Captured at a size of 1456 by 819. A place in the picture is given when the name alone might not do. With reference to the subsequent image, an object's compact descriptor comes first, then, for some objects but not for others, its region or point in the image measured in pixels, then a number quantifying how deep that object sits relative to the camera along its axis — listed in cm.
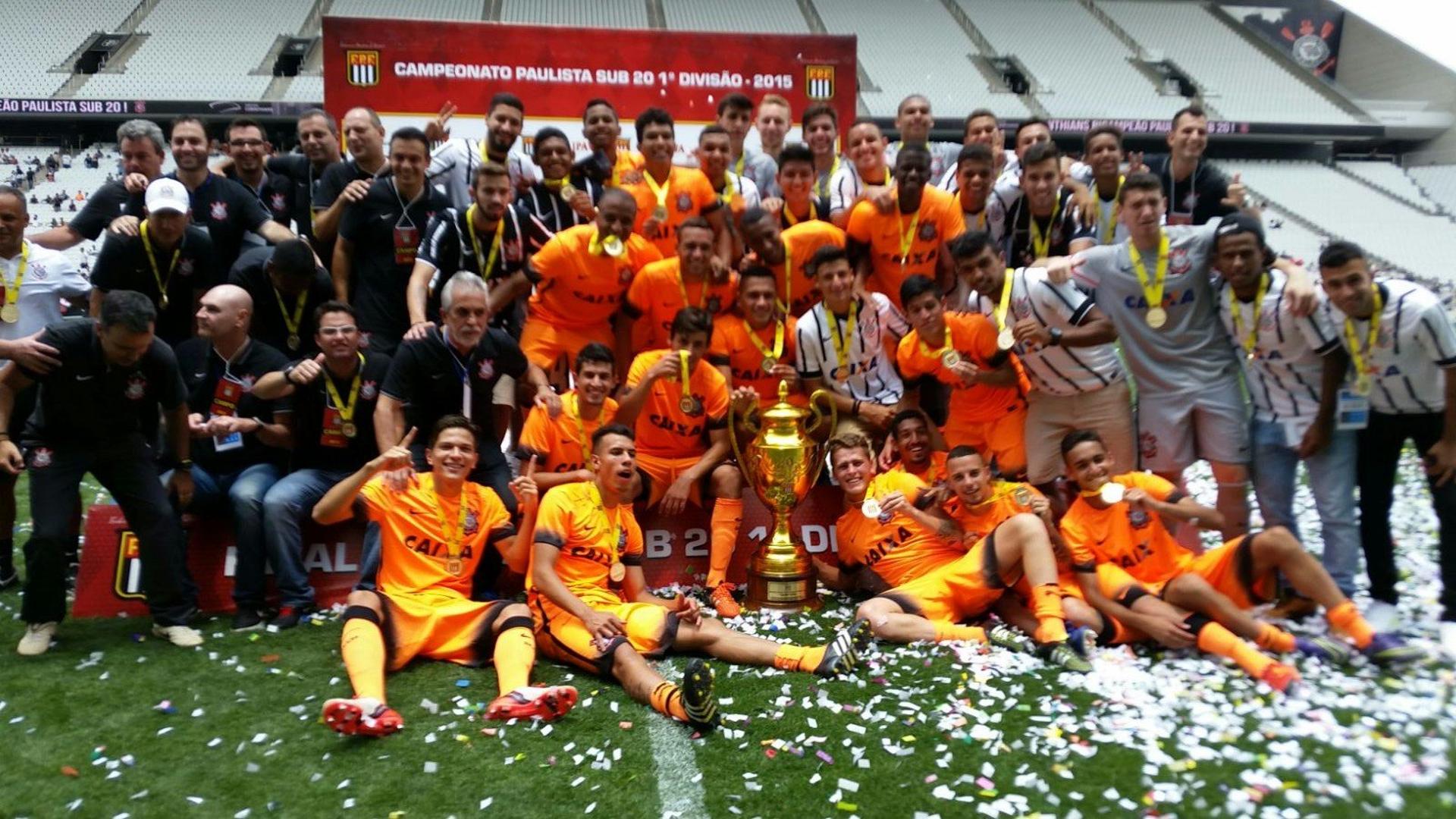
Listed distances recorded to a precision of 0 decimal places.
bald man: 577
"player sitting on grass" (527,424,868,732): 486
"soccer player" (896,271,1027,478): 650
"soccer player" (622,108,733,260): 765
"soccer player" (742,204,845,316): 725
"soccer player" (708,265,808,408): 671
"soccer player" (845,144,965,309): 715
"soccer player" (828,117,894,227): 783
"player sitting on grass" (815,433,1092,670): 531
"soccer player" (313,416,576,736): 488
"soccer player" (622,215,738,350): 679
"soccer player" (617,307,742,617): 631
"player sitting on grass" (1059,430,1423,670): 480
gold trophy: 590
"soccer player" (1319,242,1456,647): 510
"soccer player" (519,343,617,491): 614
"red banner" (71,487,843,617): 594
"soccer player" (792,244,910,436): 667
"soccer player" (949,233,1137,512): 616
